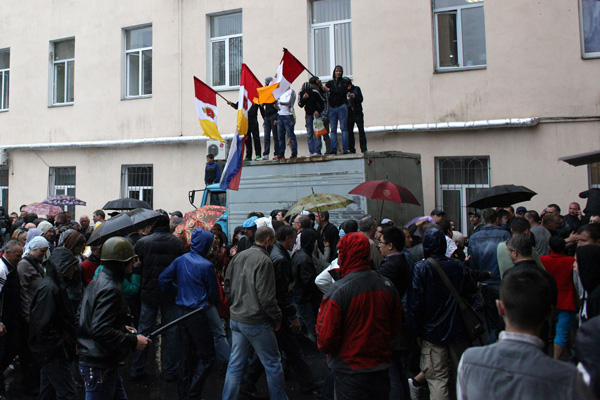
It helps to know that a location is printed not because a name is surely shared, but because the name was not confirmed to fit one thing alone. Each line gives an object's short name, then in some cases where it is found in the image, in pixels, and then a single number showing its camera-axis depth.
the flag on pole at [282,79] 10.66
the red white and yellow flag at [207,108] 12.14
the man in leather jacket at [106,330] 4.30
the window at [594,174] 11.45
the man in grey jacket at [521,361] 2.22
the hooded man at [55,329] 5.00
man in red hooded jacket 3.93
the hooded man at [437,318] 4.86
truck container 10.05
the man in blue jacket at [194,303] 5.73
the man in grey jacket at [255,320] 5.31
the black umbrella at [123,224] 6.38
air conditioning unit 15.20
